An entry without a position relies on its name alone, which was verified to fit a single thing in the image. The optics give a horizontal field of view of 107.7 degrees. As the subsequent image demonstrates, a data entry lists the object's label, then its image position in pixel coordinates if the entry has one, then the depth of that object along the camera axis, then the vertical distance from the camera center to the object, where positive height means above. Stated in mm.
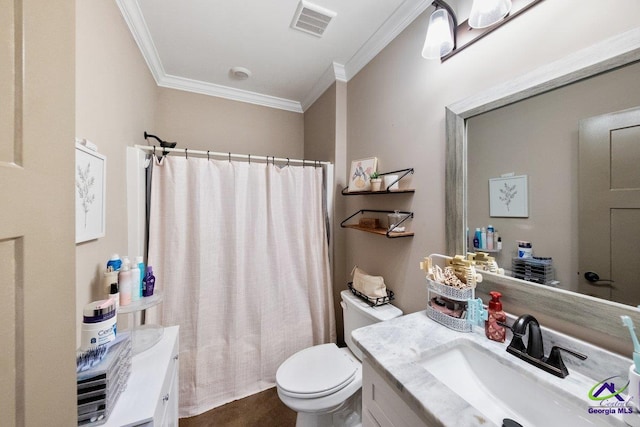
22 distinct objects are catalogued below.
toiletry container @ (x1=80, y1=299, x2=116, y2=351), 735 -352
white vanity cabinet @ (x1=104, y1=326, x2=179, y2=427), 714 -608
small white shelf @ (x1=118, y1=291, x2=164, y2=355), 1022 -580
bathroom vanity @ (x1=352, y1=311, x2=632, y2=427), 590 -487
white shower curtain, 1521 -385
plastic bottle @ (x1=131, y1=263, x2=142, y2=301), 1113 -330
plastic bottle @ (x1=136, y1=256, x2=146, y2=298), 1161 -269
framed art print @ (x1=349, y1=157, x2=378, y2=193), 1543 +280
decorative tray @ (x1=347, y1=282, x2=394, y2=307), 1397 -525
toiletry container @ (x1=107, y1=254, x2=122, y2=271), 1075 -222
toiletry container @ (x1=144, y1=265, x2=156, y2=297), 1178 -346
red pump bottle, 851 -400
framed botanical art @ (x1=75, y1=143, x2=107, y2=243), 864 +92
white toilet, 1115 -847
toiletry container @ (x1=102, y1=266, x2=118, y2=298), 1018 -284
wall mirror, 658 +234
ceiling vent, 1307 +1160
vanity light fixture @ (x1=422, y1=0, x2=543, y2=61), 858 +763
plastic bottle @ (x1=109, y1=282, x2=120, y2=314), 1005 -332
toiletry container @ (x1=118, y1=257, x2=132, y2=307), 1061 -322
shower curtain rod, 1453 +420
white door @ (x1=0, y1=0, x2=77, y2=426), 377 +4
